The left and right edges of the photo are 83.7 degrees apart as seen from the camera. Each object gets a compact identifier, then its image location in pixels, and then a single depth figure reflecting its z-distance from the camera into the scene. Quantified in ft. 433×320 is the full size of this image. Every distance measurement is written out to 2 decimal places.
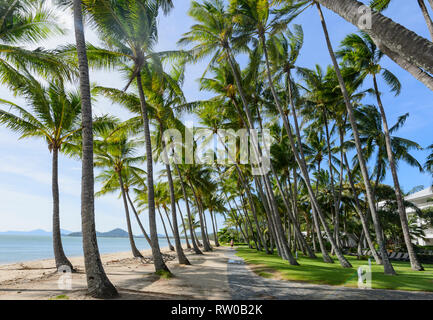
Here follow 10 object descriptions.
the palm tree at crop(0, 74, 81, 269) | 34.04
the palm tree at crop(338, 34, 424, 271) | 38.55
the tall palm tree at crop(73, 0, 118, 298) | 18.12
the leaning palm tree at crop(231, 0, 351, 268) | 38.27
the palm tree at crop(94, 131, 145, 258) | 55.47
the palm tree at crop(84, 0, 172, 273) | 28.73
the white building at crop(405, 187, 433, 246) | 104.66
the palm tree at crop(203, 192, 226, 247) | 111.80
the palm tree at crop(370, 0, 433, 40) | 28.60
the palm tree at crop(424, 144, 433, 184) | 53.06
